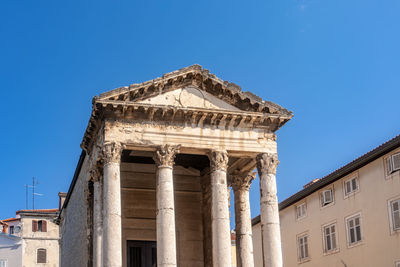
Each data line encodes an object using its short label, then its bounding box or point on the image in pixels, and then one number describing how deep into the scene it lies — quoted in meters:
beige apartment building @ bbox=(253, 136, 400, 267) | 27.36
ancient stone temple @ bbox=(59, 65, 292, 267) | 21.94
